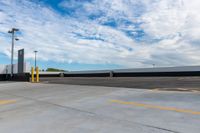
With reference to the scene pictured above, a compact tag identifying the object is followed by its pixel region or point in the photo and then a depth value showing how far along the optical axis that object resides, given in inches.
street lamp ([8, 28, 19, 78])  557.5
